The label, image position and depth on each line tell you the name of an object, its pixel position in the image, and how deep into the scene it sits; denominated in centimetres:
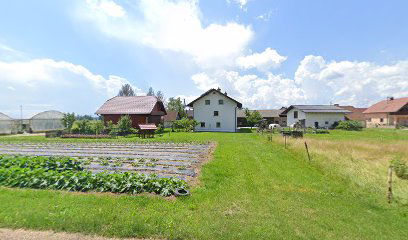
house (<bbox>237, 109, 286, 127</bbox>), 5467
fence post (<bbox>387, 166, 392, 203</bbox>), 683
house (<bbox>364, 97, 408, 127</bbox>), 4559
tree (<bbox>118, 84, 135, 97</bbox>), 7914
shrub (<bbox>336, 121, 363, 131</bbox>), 3878
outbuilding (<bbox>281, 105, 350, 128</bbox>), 4328
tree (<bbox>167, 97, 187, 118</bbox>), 7772
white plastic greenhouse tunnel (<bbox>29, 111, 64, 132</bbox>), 4064
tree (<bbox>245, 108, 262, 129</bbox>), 4478
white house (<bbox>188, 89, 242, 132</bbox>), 3747
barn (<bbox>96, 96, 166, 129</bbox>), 3375
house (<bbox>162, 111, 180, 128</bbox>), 5547
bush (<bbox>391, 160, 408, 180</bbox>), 971
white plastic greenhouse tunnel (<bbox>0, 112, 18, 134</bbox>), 3550
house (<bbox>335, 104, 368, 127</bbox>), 6060
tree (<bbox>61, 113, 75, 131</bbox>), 3198
